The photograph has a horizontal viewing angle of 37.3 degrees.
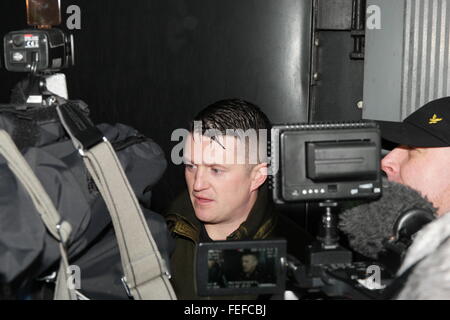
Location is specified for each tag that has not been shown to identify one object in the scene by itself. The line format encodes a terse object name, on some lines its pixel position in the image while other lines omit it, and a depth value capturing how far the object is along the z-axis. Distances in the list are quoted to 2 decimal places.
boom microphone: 1.21
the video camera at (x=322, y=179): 1.18
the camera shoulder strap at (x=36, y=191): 1.15
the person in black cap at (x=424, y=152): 1.60
